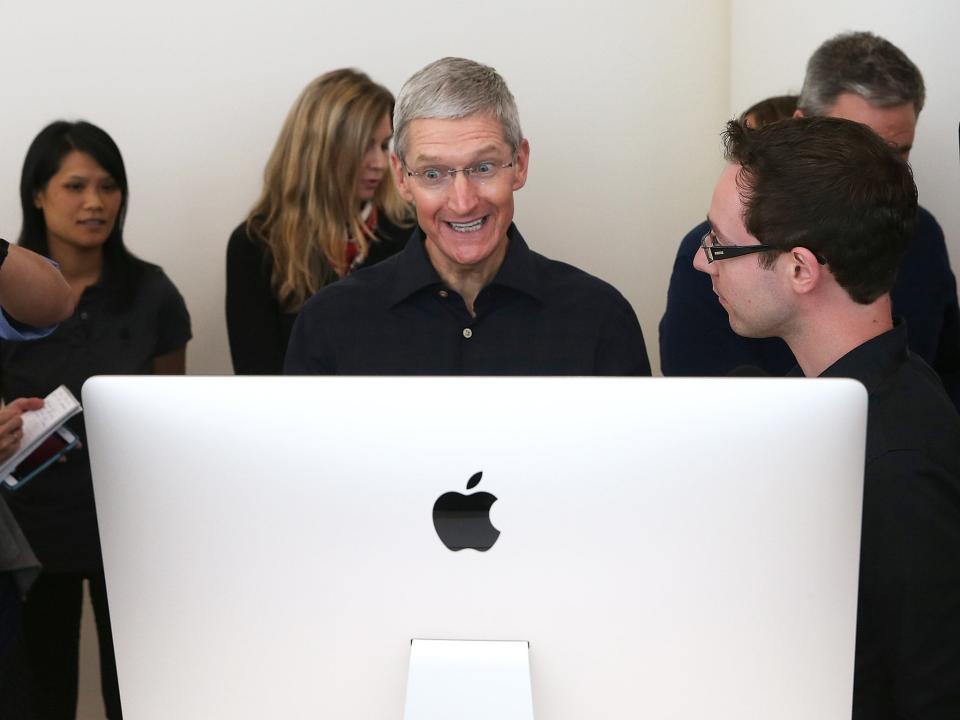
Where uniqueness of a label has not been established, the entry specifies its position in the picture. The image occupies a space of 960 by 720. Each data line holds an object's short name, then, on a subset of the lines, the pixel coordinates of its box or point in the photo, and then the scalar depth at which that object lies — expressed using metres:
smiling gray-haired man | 1.96
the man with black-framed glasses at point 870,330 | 1.30
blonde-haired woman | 2.98
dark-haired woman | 2.72
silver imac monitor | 1.10
